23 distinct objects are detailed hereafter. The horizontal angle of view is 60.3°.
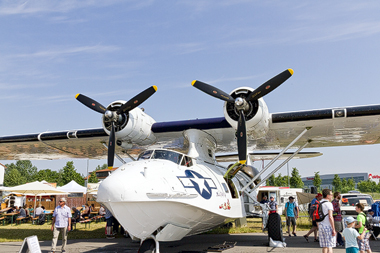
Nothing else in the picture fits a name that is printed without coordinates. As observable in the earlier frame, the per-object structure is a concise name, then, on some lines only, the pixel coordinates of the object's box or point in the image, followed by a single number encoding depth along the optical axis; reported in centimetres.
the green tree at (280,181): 6309
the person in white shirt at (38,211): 2055
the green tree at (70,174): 6638
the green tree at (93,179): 8062
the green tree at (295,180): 5475
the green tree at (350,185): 6169
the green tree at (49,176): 7475
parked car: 1754
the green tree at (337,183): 5894
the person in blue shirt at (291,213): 1223
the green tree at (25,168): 10565
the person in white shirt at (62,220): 880
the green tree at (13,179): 7694
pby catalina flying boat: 684
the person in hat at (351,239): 582
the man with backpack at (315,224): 1039
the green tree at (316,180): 5319
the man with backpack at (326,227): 645
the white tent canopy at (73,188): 2630
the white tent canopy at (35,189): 2131
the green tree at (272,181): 6406
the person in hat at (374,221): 1116
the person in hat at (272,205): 1200
